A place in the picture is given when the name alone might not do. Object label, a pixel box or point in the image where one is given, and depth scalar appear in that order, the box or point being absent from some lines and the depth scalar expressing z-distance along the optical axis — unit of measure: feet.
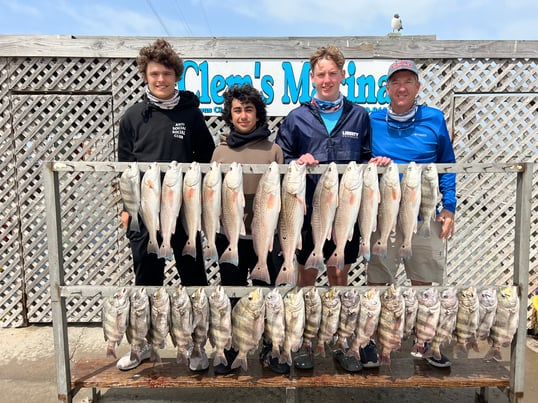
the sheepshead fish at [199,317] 8.59
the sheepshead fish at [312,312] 8.58
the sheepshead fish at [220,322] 8.54
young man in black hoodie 9.53
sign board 14.15
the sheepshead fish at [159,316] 8.61
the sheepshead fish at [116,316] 8.59
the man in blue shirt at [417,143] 9.55
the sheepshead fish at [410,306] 8.75
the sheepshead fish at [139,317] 8.59
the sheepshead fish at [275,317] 8.44
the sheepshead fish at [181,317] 8.52
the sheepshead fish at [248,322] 8.46
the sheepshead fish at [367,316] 8.61
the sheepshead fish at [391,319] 8.61
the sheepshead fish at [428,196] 8.38
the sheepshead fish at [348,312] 8.64
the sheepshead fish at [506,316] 8.84
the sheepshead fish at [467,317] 8.69
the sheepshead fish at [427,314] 8.68
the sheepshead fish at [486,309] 8.84
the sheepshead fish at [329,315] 8.64
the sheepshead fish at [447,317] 8.69
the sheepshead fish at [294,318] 8.48
